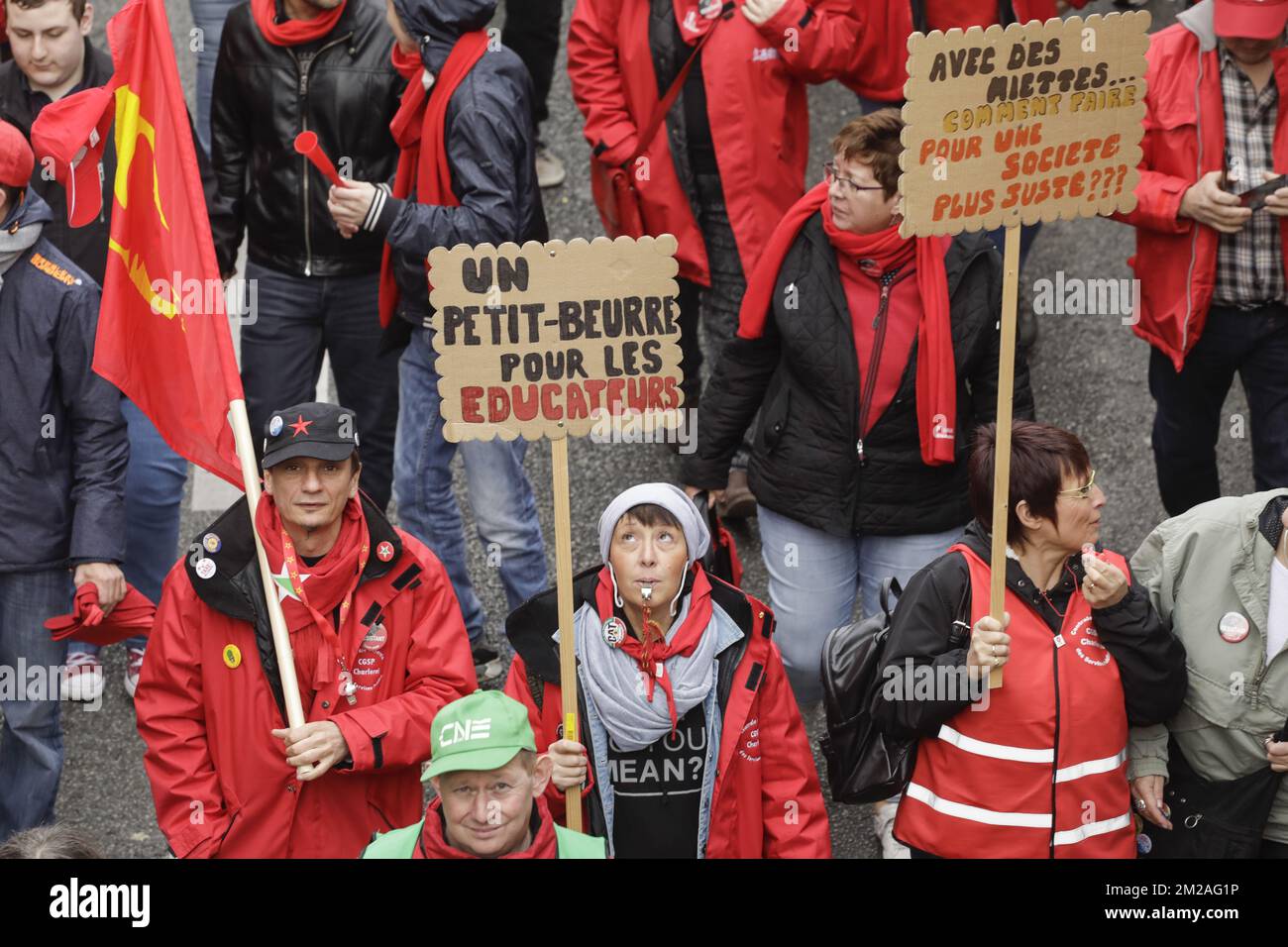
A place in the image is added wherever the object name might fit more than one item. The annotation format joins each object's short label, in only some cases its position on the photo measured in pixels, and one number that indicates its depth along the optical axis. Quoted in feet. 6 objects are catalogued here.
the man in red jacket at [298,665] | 16.35
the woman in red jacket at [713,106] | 23.08
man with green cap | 14.02
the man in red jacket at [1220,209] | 20.72
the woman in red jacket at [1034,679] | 15.57
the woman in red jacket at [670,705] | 16.07
